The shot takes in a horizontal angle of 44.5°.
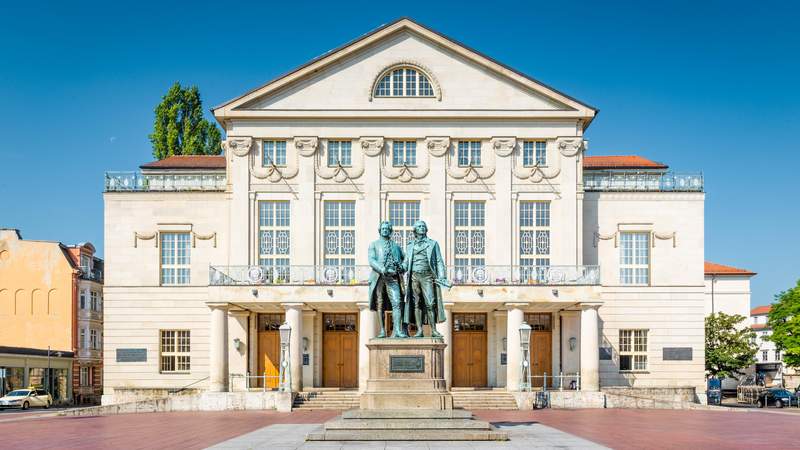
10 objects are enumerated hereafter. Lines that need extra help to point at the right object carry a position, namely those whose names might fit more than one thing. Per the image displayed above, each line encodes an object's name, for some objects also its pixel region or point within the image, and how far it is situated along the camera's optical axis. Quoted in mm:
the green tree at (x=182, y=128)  65125
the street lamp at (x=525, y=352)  39219
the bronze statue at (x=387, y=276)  23219
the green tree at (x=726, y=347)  57438
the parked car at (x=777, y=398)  50312
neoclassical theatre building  44938
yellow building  61281
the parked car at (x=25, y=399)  51066
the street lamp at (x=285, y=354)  38781
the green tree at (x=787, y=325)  59750
